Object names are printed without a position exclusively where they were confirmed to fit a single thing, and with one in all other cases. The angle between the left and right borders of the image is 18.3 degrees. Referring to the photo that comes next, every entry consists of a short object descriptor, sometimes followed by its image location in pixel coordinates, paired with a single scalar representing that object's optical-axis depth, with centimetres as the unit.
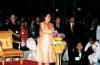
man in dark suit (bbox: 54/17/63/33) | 807
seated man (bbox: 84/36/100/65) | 776
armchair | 711
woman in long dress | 686
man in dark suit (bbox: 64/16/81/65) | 796
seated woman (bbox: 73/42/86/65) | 715
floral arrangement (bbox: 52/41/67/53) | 614
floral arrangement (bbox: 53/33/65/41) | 619
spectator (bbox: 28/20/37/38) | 880
